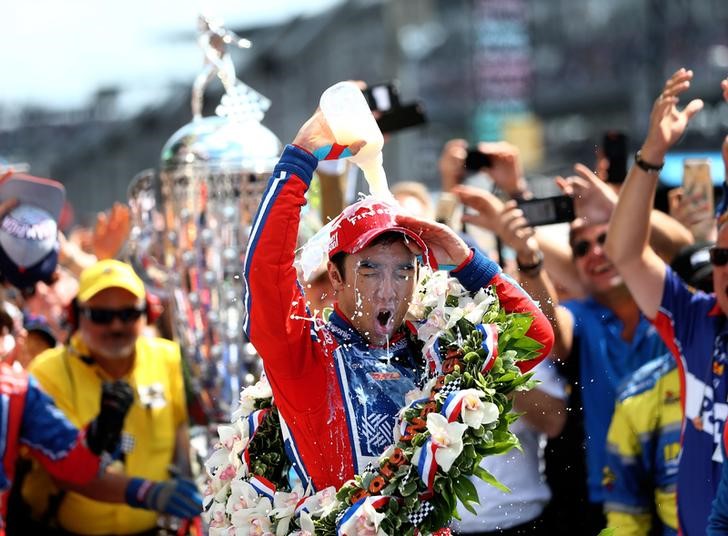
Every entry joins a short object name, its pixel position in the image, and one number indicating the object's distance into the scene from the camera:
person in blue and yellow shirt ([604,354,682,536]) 10.16
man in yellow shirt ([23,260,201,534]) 11.68
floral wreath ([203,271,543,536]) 6.59
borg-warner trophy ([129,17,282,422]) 11.01
